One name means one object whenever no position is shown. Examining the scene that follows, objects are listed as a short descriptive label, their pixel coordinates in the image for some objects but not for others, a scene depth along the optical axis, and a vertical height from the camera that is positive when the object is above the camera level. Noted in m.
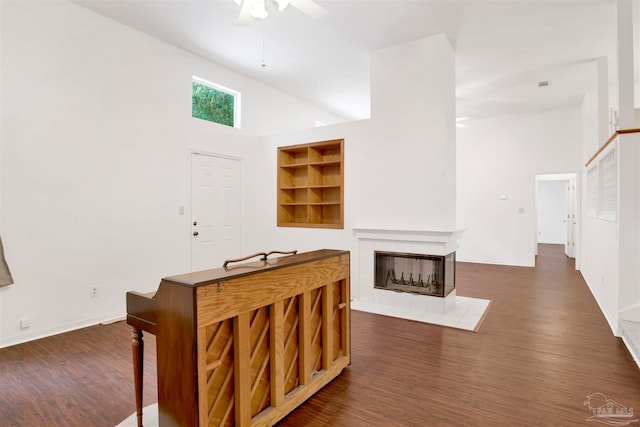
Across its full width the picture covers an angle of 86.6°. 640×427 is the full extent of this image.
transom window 5.15 +1.75
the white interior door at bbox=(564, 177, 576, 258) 8.81 -0.32
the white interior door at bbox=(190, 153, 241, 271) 5.03 +0.02
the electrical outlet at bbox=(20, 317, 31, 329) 3.34 -1.08
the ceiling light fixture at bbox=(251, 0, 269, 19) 2.88 +1.74
